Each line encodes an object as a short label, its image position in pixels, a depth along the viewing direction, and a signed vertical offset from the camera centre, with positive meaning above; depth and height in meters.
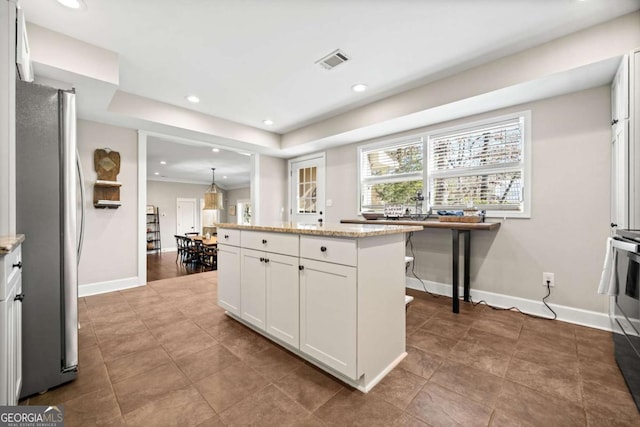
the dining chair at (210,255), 5.85 -1.03
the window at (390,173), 3.76 +0.58
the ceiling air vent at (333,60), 2.48 +1.47
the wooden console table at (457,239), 2.69 -0.29
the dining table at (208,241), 5.92 -0.68
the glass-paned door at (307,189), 5.01 +0.44
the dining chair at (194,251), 6.23 -0.94
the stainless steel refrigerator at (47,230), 1.49 -0.11
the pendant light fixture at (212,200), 7.70 +0.33
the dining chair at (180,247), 6.92 -0.93
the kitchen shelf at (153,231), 9.08 -0.66
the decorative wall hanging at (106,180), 3.53 +0.42
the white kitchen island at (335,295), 1.55 -0.56
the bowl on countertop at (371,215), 3.85 -0.05
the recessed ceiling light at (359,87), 3.09 +1.47
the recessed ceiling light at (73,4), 1.89 +1.49
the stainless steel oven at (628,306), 1.45 -0.56
